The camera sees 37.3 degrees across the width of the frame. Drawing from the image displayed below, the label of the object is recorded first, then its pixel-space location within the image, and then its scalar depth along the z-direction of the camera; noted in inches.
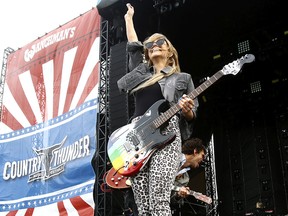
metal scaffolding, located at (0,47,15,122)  375.5
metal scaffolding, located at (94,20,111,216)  213.5
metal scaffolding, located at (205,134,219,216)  307.1
